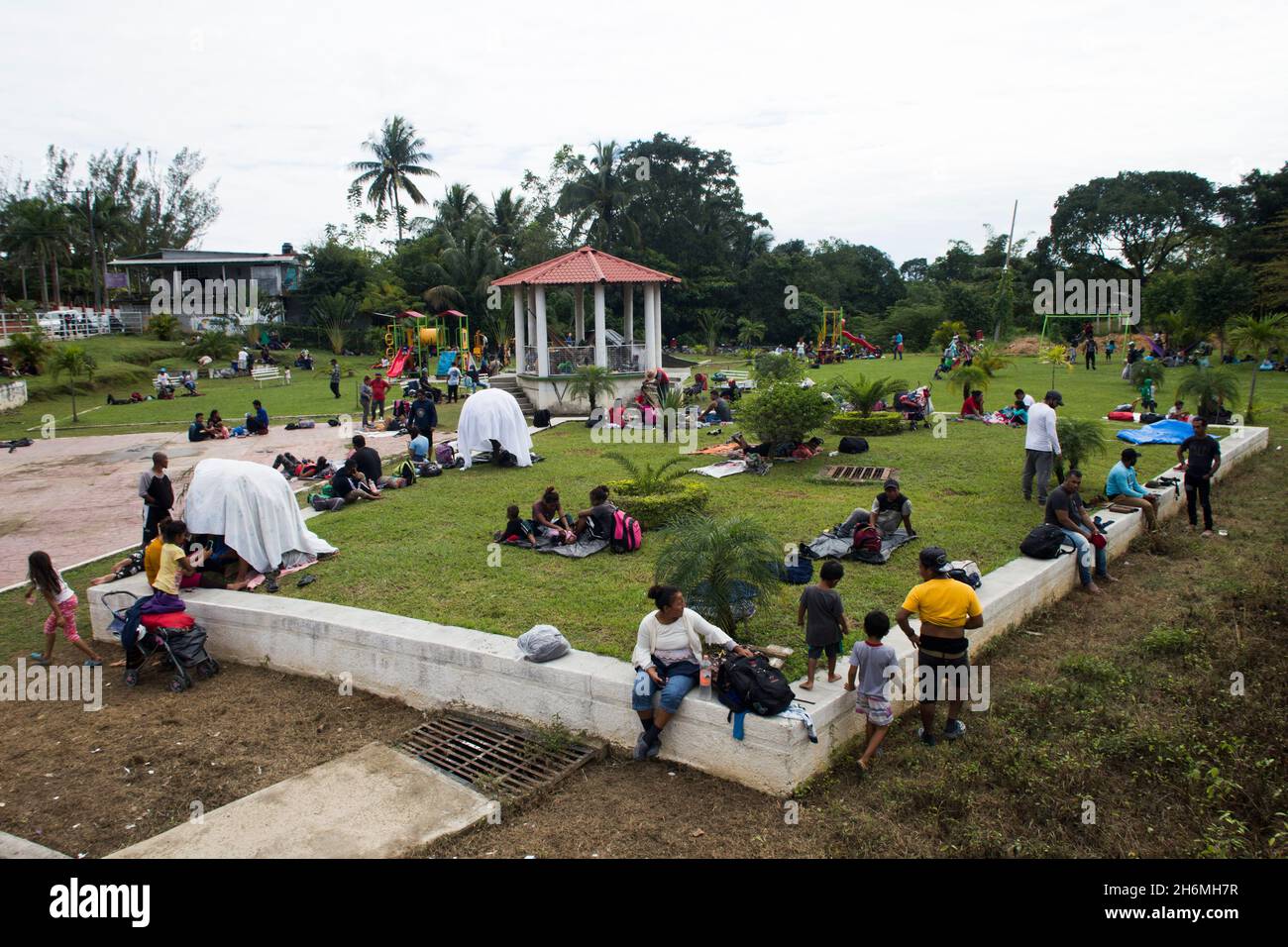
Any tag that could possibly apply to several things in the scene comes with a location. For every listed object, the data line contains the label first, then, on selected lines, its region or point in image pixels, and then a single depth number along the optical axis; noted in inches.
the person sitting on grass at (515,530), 432.1
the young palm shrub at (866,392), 745.6
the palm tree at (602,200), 1851.6
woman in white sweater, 245.8
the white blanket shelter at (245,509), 376.5
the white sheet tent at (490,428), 642.8
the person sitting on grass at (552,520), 422.6
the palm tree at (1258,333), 883.4
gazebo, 938.7
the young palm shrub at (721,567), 290.0
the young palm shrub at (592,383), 911.3
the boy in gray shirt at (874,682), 235.8
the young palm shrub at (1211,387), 734.5
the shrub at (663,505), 456.1
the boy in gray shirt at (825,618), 251.3
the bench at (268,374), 1401.3
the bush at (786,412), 604.7
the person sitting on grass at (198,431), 821.7
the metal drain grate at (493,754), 245.6
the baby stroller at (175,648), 321.7
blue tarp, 663.1
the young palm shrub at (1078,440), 502.6
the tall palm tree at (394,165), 2219.5
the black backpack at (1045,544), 366.9
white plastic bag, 273.6
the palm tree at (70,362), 1093.8
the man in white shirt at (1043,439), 467.8
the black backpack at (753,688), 230.5
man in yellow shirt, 240.1
